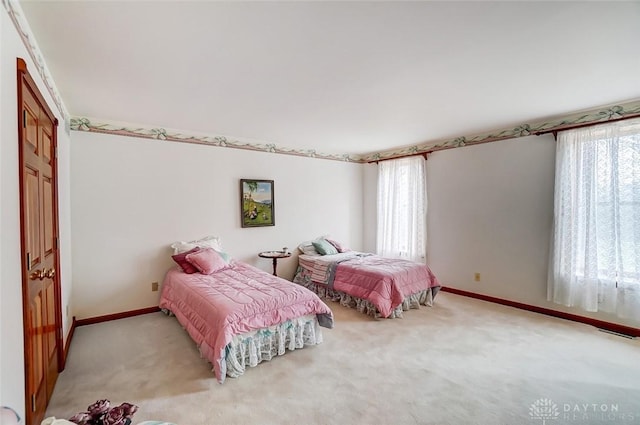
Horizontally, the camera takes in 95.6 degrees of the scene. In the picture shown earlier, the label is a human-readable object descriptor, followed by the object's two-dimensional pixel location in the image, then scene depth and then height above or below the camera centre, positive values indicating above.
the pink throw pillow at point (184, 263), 3.56 -0.66
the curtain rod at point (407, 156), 4.95 +0.94
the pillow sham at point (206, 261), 3.53 -0.64
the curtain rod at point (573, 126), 3.06 +0.94
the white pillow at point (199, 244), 3.85 -0.47
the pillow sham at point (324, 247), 4.85 -0.65
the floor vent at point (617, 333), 3.03 -1.36
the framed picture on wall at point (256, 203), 4.50 +0.10
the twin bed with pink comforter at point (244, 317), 2.38 -0.98
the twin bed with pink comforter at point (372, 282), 3.61 -1.01
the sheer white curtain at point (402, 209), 5.02 -0.02
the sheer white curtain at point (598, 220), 3.08 -0.16
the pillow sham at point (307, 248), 4.97 -0.69
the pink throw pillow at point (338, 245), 5.13 -0.66
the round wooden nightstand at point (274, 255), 4.37 -0.71
